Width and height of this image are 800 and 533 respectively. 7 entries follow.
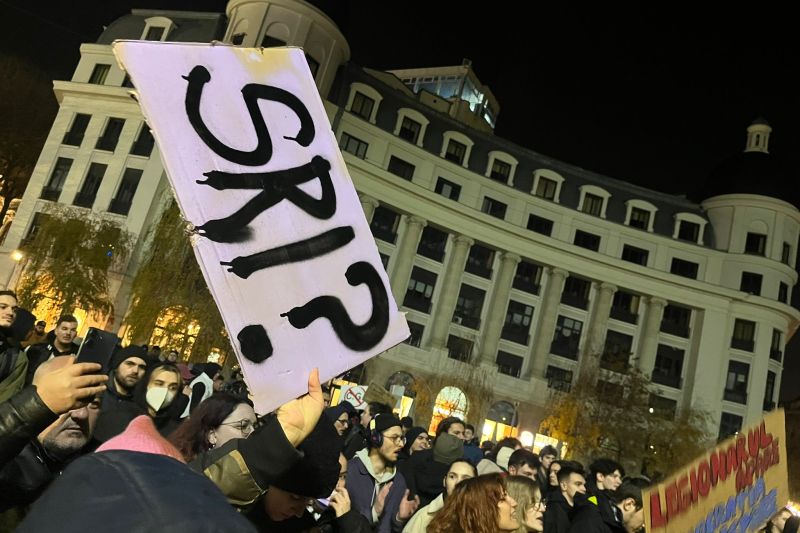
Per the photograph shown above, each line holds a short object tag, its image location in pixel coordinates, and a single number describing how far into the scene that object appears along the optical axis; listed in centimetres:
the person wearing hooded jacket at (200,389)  872
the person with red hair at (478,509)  367
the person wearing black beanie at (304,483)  270
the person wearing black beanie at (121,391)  426
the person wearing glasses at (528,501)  448
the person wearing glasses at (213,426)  369
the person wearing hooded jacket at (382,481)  546
